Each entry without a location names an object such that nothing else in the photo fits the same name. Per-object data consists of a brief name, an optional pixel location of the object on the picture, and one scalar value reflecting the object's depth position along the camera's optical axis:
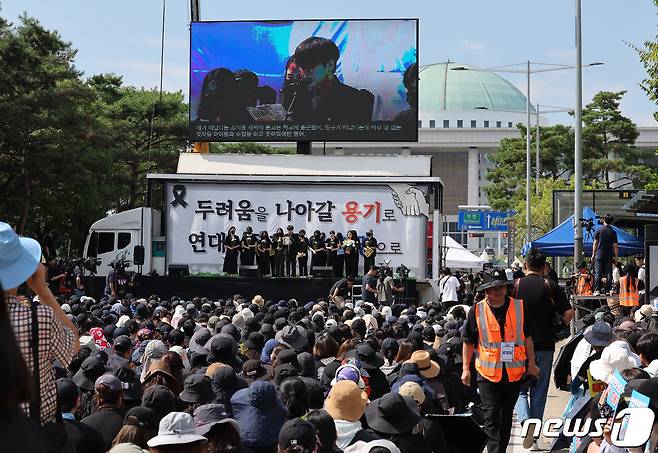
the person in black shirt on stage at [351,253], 30.42
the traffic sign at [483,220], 58.46
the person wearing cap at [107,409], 6.63
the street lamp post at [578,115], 22.98
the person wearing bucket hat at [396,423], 6.95
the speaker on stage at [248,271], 31.42
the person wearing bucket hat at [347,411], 6.80
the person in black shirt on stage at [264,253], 31.12
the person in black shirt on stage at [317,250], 30.98
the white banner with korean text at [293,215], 31.53
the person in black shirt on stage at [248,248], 31.38
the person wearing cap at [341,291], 23.99
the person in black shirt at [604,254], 20.00
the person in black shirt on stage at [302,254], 31.08
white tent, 47.86
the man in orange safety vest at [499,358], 8.58
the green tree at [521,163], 65.81
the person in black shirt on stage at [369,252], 30.91
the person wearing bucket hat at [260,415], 7.01
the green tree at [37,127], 38.66
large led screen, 34.34
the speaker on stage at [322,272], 30.86
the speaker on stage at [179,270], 32.72
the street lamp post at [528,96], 23.81
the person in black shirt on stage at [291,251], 30.97
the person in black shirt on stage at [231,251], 31.64
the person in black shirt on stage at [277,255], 31.02
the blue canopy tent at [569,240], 25.80
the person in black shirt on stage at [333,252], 30.84
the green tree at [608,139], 61.22
